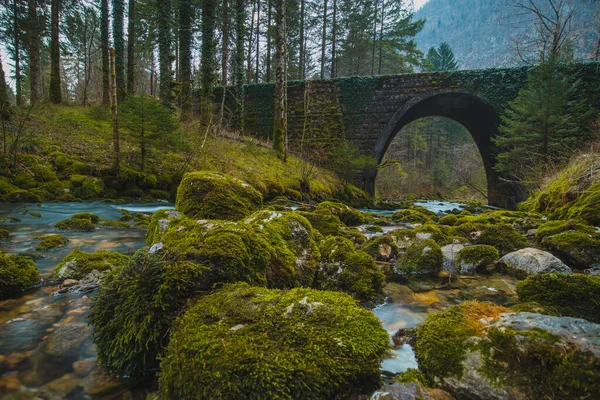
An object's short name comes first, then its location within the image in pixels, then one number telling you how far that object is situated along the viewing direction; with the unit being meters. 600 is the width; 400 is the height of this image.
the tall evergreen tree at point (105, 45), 13.46
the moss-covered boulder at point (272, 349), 1.17
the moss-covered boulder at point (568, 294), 2.23
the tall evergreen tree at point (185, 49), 12.52
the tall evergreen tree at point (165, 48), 11.45
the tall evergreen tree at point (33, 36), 12.50
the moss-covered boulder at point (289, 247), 2.51
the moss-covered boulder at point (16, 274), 2.60
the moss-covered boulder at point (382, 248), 4.25
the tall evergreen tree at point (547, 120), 11.44
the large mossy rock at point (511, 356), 1.20
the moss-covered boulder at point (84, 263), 3.01
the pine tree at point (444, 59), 37.75
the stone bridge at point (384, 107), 14.38
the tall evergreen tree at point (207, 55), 12.57
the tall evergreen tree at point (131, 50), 13.49
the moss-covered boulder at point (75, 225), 5.23
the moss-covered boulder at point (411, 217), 8.05
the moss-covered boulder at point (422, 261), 3.77
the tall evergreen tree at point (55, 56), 12.86
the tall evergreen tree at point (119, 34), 13.17
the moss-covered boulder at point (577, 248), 3.79
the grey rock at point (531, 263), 3.23
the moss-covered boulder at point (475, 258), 3.78
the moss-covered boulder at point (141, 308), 1.62
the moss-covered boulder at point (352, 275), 2.90
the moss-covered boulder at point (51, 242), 4.01
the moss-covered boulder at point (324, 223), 5.04
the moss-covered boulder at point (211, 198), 4.08
